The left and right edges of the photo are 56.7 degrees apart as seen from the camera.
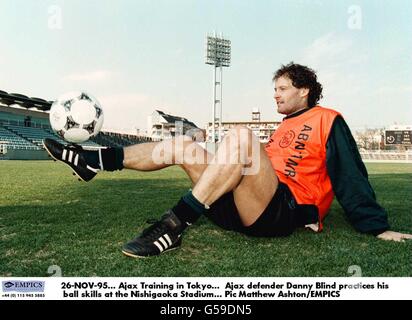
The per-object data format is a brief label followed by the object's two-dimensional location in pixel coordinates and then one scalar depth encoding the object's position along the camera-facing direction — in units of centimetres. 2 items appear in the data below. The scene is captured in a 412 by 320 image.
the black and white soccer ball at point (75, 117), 330
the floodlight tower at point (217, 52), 3666
